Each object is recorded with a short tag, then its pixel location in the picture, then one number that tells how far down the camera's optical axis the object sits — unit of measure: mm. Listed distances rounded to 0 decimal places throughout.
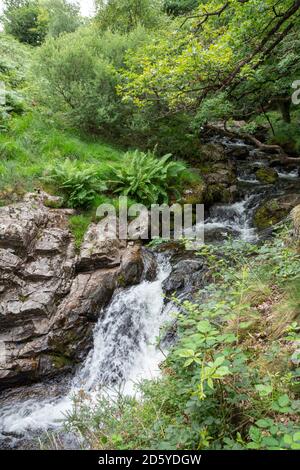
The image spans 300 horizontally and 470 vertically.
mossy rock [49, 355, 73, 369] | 5461
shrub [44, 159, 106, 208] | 7320
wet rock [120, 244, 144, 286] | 6352
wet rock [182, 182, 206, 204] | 8763
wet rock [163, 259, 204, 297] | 5895
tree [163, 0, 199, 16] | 16455
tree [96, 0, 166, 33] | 13102
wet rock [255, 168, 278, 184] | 10633
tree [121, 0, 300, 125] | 6309
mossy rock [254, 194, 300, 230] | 8125
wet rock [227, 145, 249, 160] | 12711
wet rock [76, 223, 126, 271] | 6414
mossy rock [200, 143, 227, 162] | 10968
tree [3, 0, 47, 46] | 19594
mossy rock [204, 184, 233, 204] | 9352
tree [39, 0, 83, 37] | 15711
